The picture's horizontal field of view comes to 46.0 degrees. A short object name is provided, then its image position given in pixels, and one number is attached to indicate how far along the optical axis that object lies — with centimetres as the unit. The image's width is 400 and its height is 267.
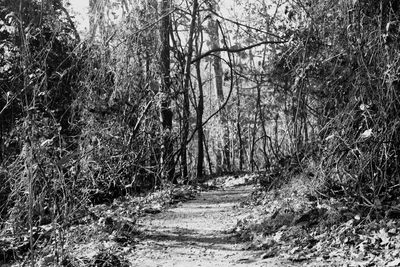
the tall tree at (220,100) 1600
